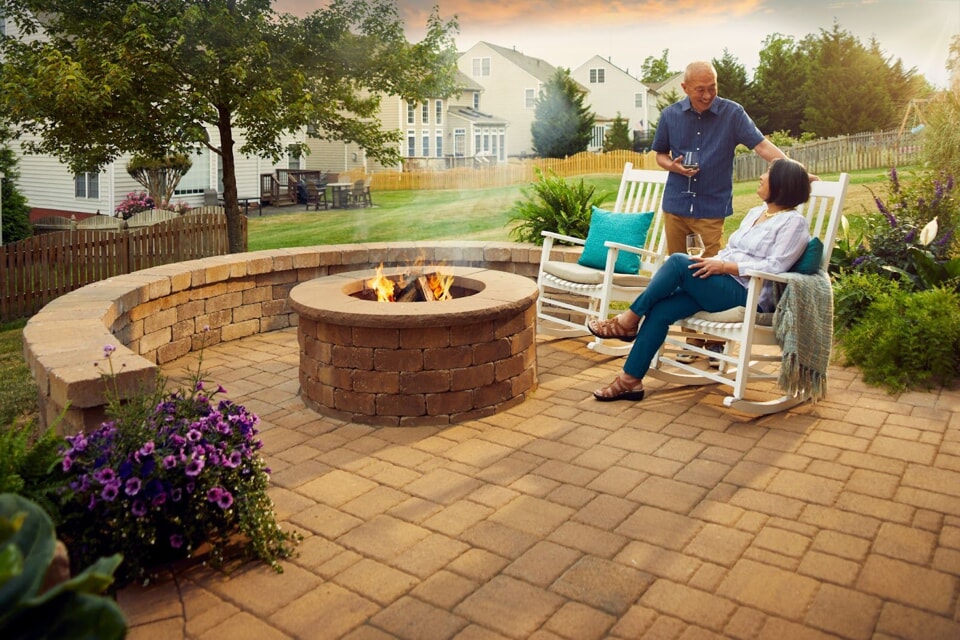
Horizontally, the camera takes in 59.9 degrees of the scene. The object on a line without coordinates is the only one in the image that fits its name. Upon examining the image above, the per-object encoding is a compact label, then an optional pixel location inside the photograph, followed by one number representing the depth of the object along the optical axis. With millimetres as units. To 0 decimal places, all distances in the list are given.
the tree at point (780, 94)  29688
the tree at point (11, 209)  12914
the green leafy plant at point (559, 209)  6977
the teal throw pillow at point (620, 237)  5207
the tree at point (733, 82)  29516
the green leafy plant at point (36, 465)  2244
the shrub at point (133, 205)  15617
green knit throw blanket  3887
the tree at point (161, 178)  15617
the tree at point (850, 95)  25575
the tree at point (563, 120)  31266
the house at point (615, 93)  43062
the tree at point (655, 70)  54281
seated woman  3982
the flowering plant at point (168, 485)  2363
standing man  4680
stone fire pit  3777
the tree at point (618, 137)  33188
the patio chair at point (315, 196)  18311
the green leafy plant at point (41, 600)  992
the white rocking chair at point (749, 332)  3926
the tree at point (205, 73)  8438
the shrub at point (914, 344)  4445
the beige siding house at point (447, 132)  29536
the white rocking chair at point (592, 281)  5059
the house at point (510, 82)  36312
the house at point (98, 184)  16797
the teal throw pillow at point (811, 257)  4004
